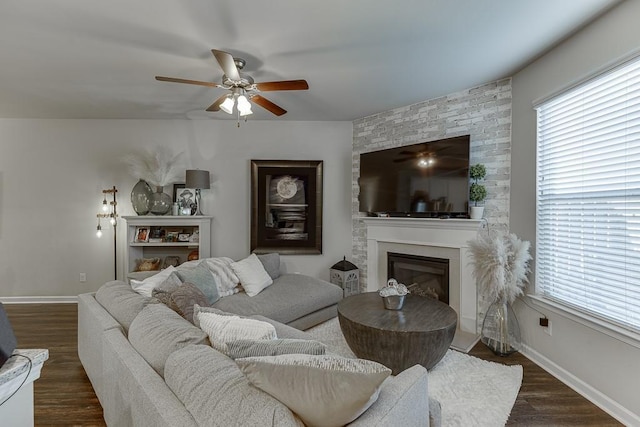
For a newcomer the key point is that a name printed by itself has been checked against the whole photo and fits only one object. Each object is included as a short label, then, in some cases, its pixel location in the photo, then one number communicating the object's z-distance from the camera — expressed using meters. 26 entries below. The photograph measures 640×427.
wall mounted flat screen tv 3.42
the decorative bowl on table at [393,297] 2.69
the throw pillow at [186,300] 1.97
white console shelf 4.39
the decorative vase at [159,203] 4.47
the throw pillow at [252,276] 3.33
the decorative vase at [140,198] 4.42
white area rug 2.01
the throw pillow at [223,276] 3.23
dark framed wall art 4.73
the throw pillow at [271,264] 3.86
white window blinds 2.05
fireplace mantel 3.47
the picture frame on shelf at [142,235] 4.48
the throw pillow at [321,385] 0.98
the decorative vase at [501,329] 2.88
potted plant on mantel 3.34
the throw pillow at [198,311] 1.75
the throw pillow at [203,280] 2.90
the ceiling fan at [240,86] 2.49
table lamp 4.35
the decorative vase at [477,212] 3.35
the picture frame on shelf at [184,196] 4.64
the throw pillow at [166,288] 2.13
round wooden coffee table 2.26
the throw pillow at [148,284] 2.44
